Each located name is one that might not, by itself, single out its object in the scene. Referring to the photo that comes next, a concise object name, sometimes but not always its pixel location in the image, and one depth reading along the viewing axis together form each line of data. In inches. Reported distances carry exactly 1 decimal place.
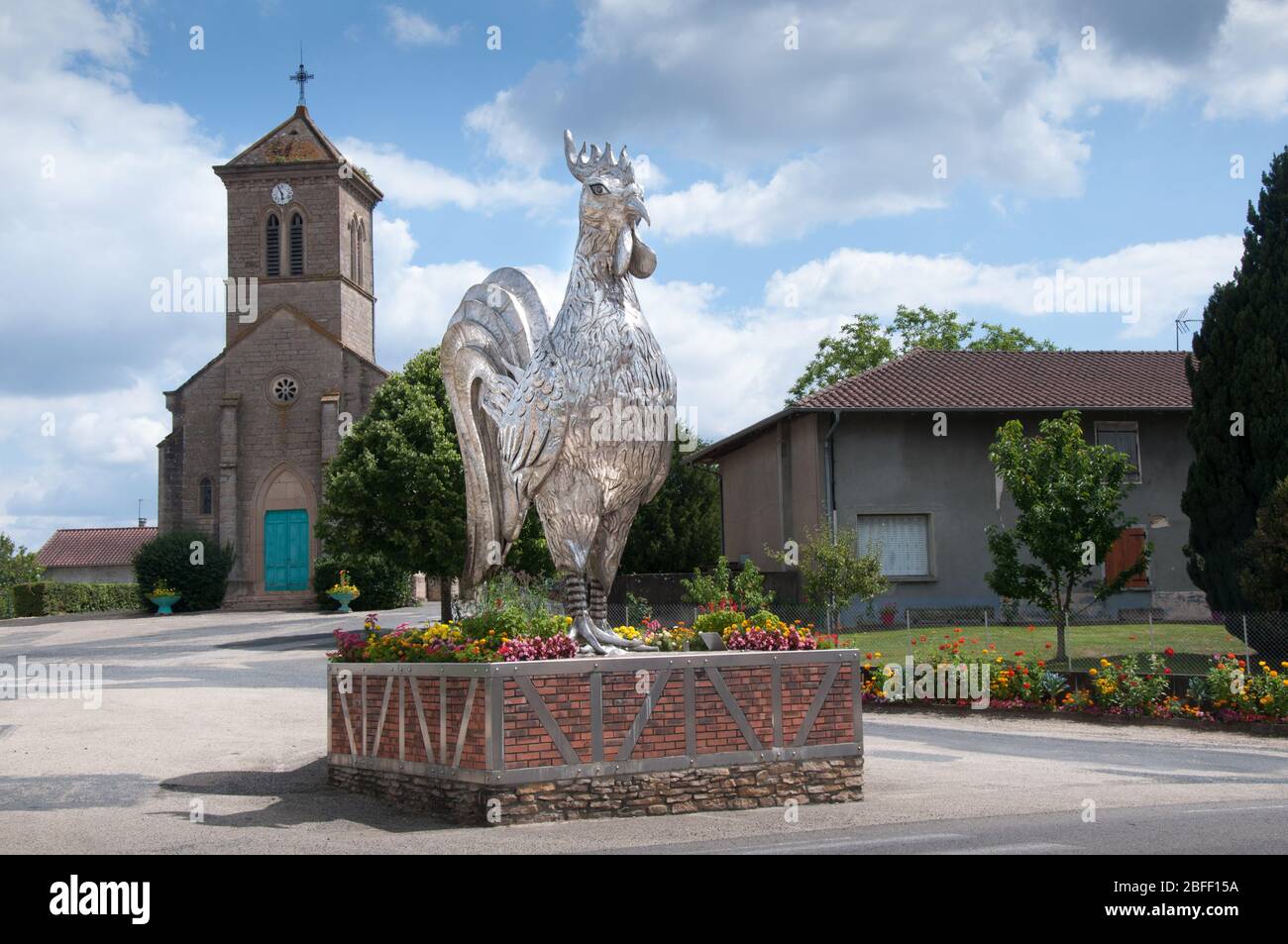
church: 1993.1
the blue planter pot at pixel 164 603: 1778.8
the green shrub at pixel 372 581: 1753.2
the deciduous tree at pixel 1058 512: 882.8
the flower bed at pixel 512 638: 413.4
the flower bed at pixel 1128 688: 686.5
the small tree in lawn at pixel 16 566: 2742.9
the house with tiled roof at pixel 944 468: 1231.5
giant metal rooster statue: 427.8
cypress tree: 842.8
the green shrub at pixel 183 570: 1814.3
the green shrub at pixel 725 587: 899.4
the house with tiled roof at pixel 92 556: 2834.6
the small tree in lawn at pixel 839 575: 1059.3
